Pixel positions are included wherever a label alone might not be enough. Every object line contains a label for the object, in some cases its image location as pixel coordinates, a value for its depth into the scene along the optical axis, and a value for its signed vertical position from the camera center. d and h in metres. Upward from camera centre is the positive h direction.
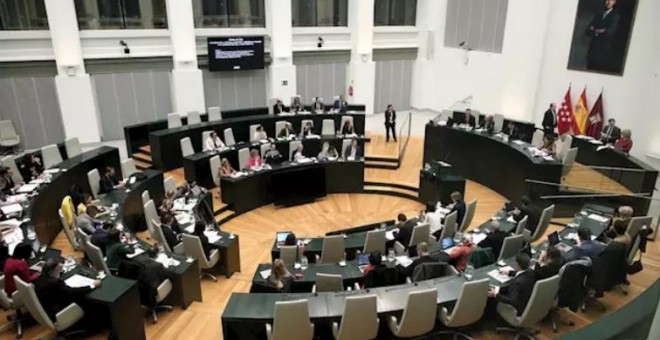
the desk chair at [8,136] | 14.08 -2.48
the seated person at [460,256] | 7.11 -2.96
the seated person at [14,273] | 6.09 -2.80
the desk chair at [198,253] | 7.79 -3.31
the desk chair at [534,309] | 5.62 -3.06
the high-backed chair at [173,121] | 13.86 -1.96
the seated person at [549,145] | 11.39 -2.13
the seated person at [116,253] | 7.25 -3.04
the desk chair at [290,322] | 5.21 -2.94
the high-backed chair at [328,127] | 14.82 -2.24
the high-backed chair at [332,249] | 7.87 -3.21
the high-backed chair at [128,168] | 11.41 -2.76
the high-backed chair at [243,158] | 12.34 -2.71
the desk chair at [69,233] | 8.72 -3.31
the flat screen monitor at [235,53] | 16.86 +0.03
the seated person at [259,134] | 13.68 -2.28
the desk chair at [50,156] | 11.26 -2.46
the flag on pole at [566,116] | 14.93 -1.88
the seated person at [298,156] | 12.73 -2.69
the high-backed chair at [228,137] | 13.59 -2.36
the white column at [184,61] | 15.74 -0.26
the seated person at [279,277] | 6.24 -2.93
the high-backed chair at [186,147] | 12.56 -2.45
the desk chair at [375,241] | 8.01 -3.13
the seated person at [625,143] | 11.43 -2.04
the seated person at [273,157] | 12.35 -2.64
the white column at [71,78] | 14.19 -0.80
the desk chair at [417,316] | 5.43 -3.00
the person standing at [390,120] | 15.79 -2.16
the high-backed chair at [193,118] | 14.34 -1.94
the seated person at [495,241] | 7.65 -2.96
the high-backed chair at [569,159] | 10.89 -2.36
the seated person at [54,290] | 5.89 -2.93
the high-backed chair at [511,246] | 7.42 -2.95
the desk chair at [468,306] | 5.60 -2.96
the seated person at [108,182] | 10.04 -2.72
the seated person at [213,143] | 12.76 -2.39
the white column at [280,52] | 17.38 +0.07
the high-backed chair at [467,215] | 9.46 -3.15
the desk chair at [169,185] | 10.49 -2.88
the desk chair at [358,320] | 5.31 -2.97
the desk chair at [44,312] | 5.66 -3.14
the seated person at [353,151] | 13.22 -2.67
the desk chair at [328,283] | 6.26 -2.99
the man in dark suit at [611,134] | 12.06 -1.95
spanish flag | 14.45 -1.75
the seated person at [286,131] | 13.97 -2.24
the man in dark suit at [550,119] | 13.77 -1.80
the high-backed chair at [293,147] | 12.98 -2.51
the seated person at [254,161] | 12.14 -2.71
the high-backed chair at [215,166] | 11.77 -2.77
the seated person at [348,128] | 14.29 -2.20
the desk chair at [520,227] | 8.25 -2.95
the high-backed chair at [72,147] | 11.93 -2.38
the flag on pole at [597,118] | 14.01 -1.81
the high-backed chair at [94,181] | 10.23 -2.76
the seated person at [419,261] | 6.61 -2.92
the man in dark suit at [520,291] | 5.77 -2.83
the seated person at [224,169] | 11.66 -2.81
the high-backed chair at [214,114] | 14.67 -1.85
